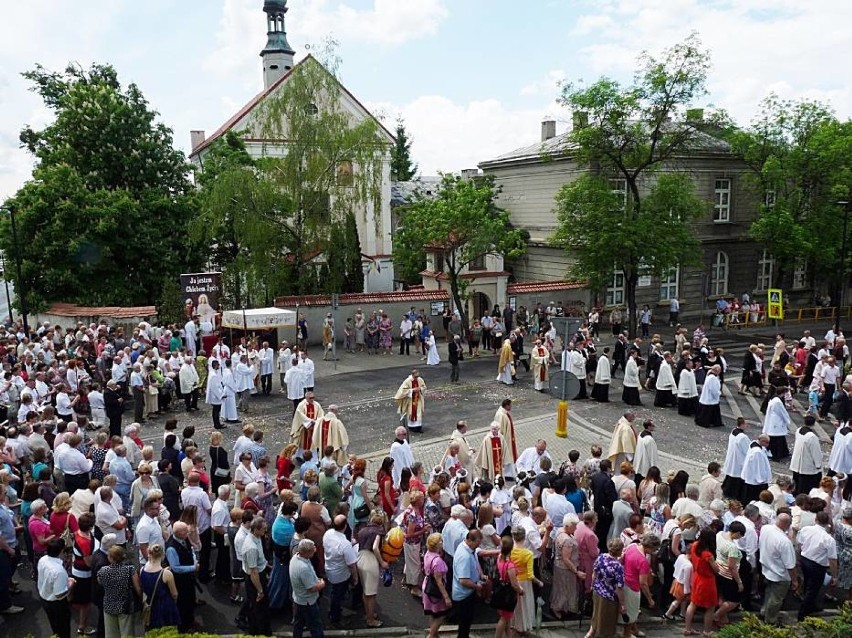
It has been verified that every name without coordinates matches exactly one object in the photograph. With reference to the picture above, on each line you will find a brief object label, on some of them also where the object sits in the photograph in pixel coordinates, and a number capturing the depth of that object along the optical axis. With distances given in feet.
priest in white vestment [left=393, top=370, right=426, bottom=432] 51.96
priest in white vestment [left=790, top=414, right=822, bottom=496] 38.88
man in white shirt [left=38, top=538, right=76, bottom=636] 24.36
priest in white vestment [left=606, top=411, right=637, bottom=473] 39.19
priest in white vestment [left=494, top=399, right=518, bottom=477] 41.65
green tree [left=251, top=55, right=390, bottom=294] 89.61
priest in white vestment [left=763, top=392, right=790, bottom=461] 44.29
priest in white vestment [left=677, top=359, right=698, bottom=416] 57.11
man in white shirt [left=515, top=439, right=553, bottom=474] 36.11
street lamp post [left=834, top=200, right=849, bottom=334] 81.82
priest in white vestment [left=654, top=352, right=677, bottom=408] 59.16
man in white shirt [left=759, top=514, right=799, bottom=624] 26.37
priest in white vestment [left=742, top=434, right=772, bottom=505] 36.70
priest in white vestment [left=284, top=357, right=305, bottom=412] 58.59
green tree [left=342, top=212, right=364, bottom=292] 93.15
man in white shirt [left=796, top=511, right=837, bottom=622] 26.76
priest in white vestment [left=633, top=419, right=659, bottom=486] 37.68
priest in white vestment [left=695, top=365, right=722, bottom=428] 53.26
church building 130.21
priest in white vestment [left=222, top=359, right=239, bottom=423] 54.13
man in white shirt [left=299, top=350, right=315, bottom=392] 59.00
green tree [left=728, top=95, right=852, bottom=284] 101.50
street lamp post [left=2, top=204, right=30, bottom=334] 81.50
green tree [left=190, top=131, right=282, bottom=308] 87.25
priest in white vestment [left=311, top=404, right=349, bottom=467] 41.01
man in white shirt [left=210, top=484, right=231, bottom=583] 29.50
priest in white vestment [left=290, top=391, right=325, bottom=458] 43.65
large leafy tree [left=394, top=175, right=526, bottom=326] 85.15
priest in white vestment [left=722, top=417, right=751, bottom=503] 38.29
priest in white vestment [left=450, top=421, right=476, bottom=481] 37.86
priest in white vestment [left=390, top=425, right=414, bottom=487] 37.68
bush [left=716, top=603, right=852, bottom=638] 21.08
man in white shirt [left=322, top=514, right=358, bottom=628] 26.27
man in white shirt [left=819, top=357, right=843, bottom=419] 57.06
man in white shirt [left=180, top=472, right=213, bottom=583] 29.53
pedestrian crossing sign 95.14
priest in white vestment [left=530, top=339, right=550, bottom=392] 67.46
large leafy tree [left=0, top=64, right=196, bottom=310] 88.33
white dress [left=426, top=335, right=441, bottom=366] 79.61
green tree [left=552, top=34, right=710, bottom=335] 86.38
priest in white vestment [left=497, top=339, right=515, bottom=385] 68.64
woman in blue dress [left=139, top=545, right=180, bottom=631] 23.91
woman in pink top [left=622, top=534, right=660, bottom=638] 25.62
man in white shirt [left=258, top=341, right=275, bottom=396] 65.51
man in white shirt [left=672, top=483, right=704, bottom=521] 28.37
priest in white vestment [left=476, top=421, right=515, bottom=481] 39.37
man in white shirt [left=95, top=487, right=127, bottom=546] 27.71
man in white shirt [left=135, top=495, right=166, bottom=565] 25.63
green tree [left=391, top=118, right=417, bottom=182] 212.43
